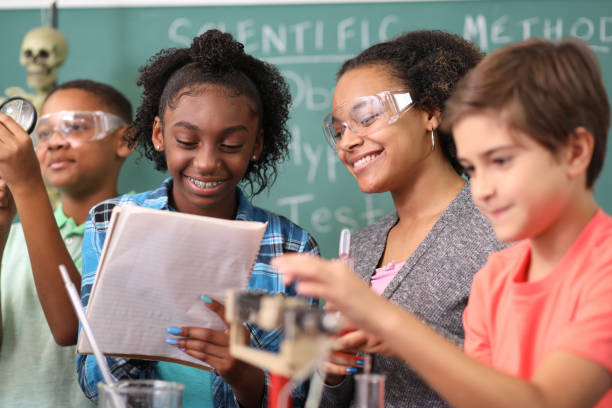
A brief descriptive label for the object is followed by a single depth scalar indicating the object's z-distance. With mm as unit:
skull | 2211
